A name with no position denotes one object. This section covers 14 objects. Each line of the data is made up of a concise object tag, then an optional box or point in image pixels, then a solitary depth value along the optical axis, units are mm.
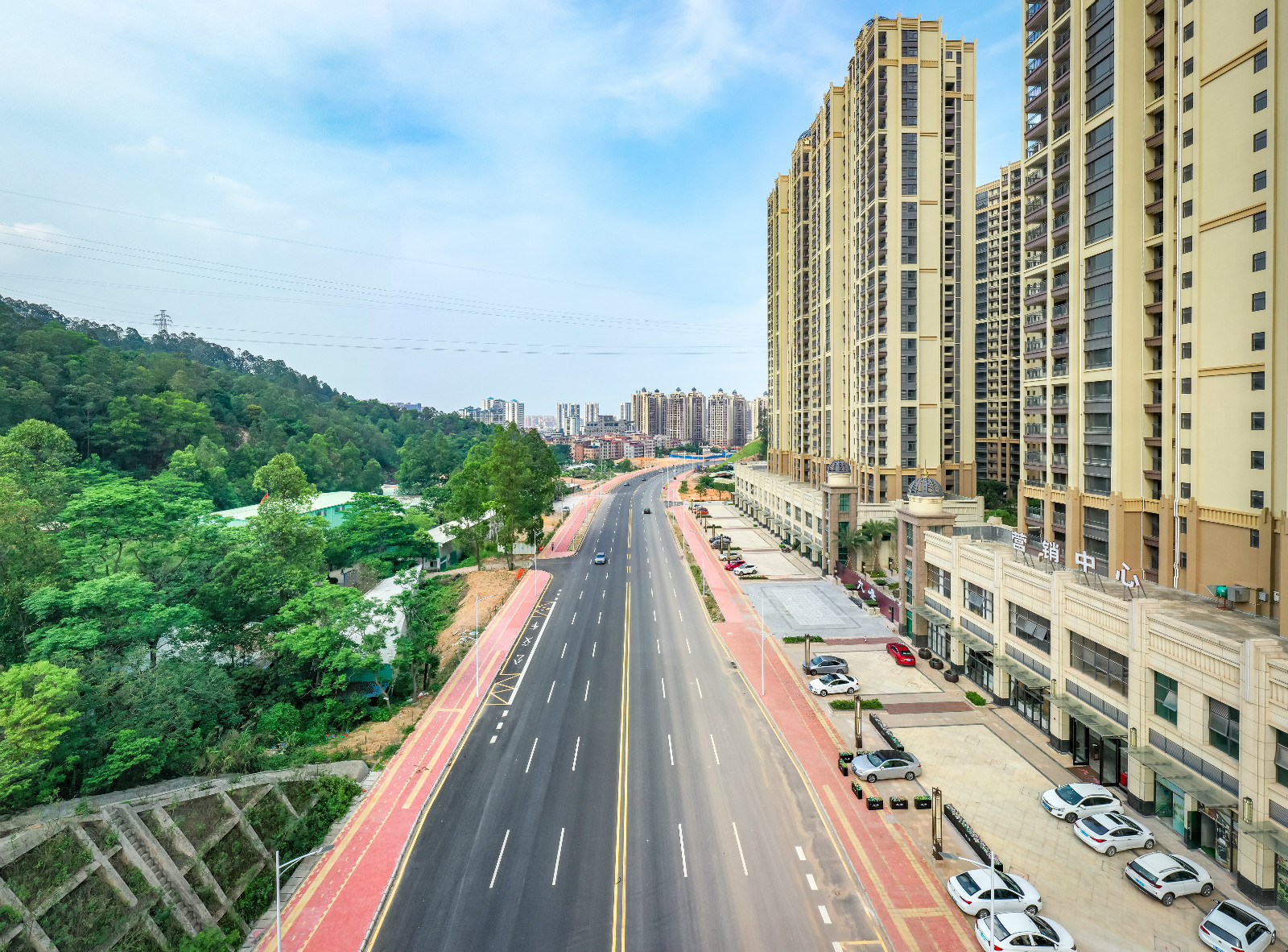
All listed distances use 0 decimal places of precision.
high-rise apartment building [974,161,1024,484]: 91375
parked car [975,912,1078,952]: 16891
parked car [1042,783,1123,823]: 22984
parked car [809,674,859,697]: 35344
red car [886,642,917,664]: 39562
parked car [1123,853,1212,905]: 18828
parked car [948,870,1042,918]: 18422
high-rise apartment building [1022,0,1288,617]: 25109
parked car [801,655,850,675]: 37688
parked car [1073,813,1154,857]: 21375
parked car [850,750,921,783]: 26078
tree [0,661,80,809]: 21203
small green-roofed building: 67181
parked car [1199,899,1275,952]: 16469
